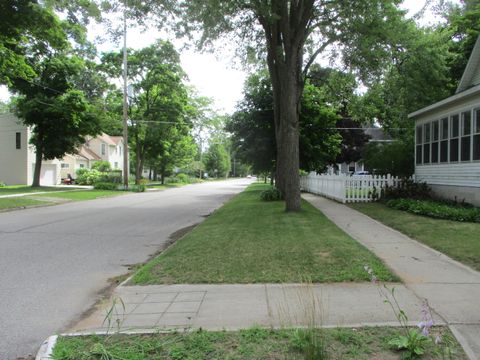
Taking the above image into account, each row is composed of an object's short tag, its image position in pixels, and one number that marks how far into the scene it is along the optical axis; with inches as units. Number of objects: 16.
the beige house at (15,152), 1716.3
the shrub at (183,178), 2567.2
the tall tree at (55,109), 1359.5
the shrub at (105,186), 1440.7
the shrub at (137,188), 1440.7
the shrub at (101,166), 2249.0
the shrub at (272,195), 777.6
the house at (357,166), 2298.2
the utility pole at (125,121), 1337.4
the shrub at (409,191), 689.6
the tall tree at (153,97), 1683.1
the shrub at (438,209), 477.4
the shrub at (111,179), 1596.9
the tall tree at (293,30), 550.0
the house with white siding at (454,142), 565.6
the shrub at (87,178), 1849.2
